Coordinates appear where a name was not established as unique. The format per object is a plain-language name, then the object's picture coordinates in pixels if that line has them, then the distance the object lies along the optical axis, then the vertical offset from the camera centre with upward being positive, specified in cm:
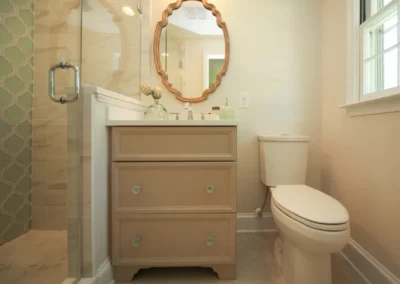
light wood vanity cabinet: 110 -30
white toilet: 83 -38
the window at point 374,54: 105 +50
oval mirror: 167 +75
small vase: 153 +21
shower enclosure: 138 +37
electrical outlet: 171 +33
